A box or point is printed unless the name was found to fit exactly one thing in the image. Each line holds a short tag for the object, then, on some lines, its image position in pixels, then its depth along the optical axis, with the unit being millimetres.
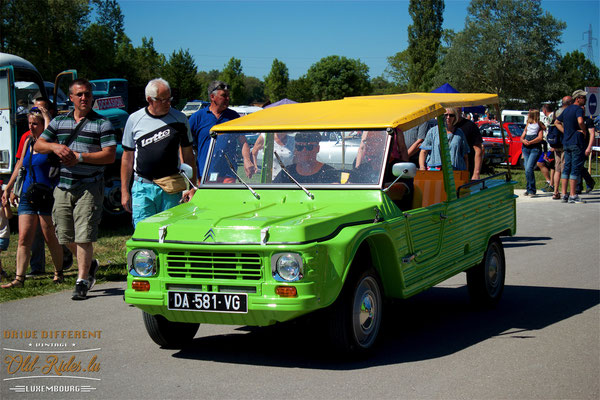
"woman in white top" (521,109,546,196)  18719
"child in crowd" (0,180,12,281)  8836
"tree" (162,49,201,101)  77562
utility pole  89381
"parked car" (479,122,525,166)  27938
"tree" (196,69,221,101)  166300
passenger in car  6012
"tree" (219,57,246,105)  108962
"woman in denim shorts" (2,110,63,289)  8297
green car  5000
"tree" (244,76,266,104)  178375
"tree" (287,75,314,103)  106438
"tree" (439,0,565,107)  69125
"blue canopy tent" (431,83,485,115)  18008
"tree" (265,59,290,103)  108062
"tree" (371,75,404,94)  121375
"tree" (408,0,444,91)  95188
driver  6195
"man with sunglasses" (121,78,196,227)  7109
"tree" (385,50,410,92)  113688
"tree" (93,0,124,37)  71688
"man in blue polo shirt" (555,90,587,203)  16328
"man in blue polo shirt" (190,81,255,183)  8394
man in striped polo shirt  7543
